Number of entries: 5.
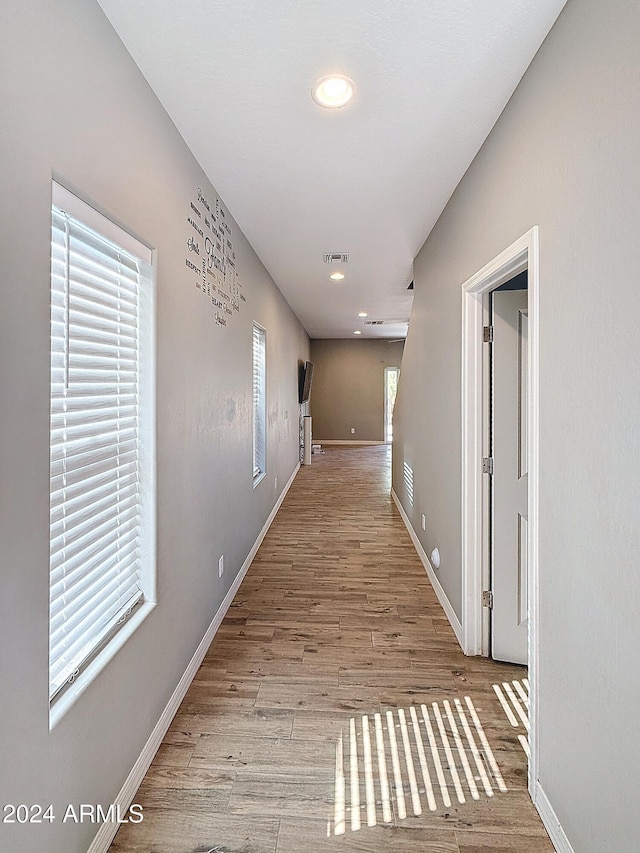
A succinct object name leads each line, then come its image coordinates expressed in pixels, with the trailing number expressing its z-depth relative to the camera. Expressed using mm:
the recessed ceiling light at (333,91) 1701
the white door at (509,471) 2373
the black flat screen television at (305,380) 8305
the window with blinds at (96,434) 1281
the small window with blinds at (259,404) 4434
